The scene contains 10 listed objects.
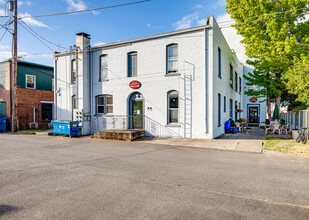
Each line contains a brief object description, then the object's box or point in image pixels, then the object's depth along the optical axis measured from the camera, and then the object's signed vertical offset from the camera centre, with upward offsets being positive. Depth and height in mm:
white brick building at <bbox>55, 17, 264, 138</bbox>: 12836 +1978
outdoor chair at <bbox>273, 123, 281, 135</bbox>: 14695 -1285
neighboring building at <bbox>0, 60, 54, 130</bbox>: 20250 +1717
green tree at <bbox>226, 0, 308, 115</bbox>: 15523 +6266
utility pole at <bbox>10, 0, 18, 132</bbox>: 17859 +2809
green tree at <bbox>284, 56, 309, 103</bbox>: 12102 +1827
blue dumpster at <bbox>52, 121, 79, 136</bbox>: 14470 -1274
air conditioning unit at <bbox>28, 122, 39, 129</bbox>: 20619 -1535
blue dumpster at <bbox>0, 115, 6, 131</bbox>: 19031 -1175
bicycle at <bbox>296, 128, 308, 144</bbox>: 11019 -1514
